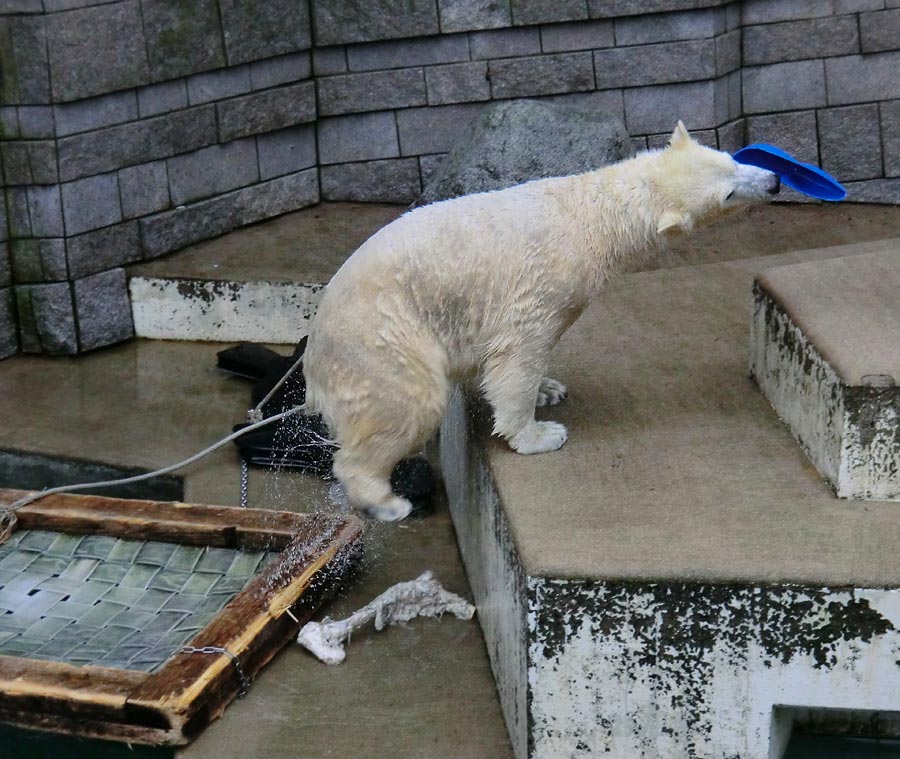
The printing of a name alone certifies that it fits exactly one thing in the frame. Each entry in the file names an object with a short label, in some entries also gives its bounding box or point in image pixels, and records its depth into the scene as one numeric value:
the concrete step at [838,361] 3.28
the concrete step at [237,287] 6.21
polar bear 3.64
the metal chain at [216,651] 3.58
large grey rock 6.02
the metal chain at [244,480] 4.86
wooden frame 3.40
